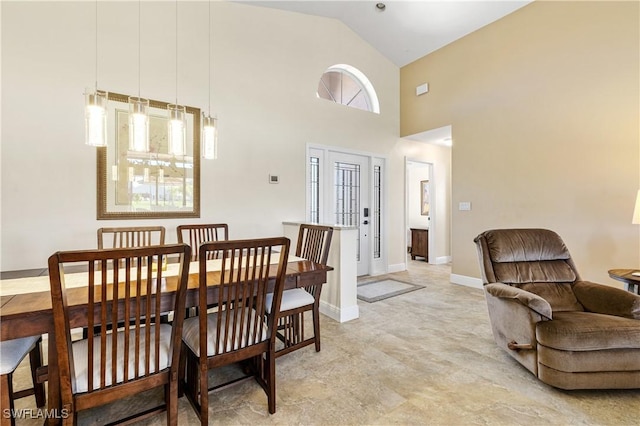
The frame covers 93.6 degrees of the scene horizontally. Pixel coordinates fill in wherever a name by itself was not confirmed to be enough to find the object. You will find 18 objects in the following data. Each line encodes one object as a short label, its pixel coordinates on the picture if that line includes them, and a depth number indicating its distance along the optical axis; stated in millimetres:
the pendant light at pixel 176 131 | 2139
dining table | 1250
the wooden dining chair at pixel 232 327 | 1529
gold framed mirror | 2996
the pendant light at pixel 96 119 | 1820
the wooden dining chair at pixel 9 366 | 1353
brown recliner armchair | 1816
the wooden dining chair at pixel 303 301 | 2237
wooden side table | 2269
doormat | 3896
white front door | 4703
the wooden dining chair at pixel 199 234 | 2963
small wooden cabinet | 6375
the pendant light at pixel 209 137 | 2426
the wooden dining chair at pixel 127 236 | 2564
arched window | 4680
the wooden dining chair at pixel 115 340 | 1186
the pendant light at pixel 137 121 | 1979
